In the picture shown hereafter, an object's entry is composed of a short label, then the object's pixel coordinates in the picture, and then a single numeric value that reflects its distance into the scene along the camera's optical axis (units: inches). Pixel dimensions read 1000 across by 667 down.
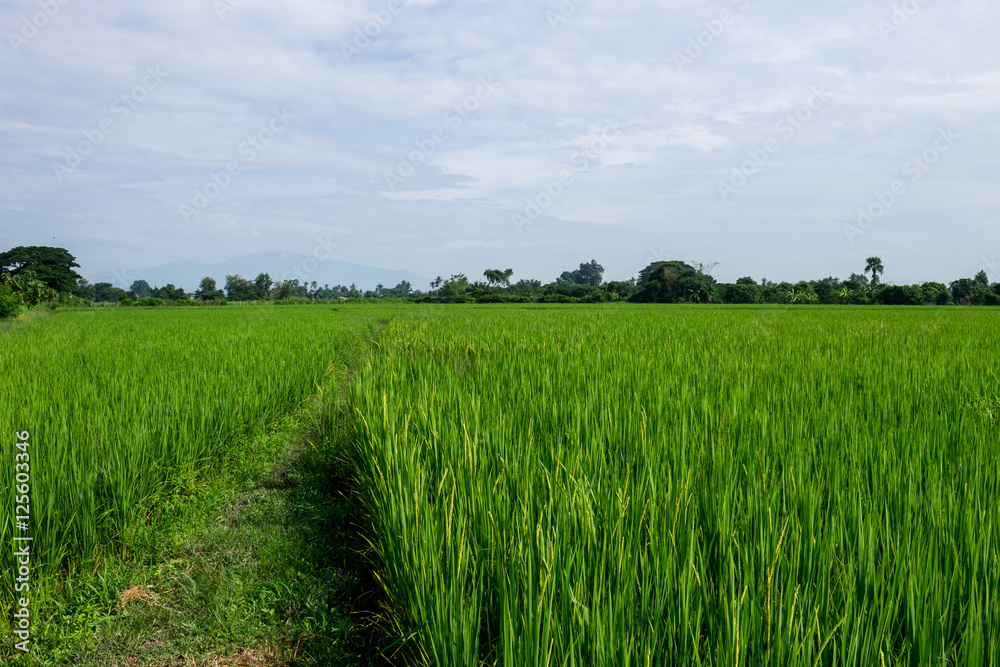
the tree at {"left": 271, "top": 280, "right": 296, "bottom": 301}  2802.7
